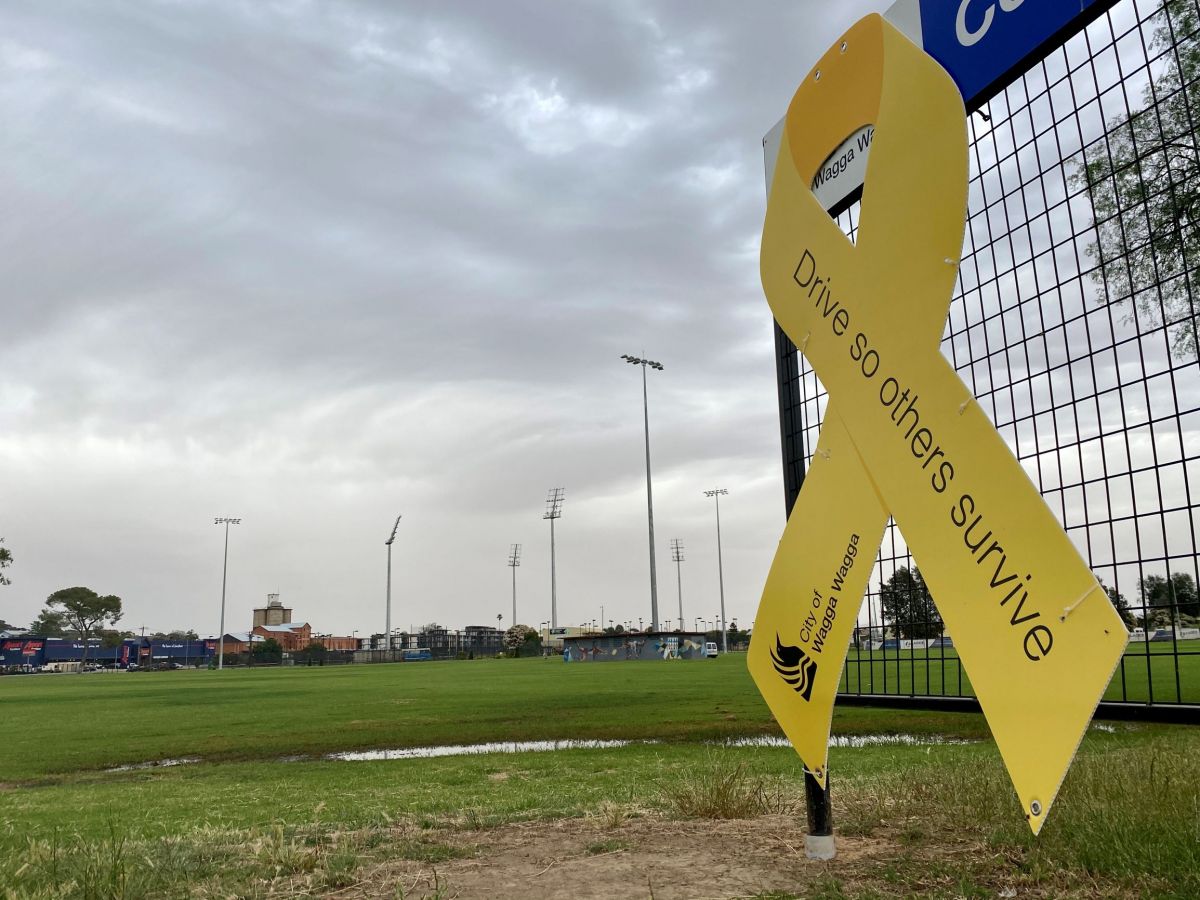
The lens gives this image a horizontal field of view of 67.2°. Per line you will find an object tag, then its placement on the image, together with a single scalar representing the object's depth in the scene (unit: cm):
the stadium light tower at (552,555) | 8742
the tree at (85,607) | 12419
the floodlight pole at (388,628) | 9490
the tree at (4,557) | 6862
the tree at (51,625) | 12962
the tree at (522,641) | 10288
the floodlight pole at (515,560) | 12712
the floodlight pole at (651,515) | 6188
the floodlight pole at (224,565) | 8391
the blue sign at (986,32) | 402
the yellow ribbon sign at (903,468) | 261
